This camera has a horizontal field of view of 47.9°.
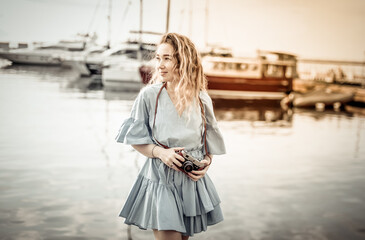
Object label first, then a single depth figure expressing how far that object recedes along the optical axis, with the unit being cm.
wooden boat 1435
